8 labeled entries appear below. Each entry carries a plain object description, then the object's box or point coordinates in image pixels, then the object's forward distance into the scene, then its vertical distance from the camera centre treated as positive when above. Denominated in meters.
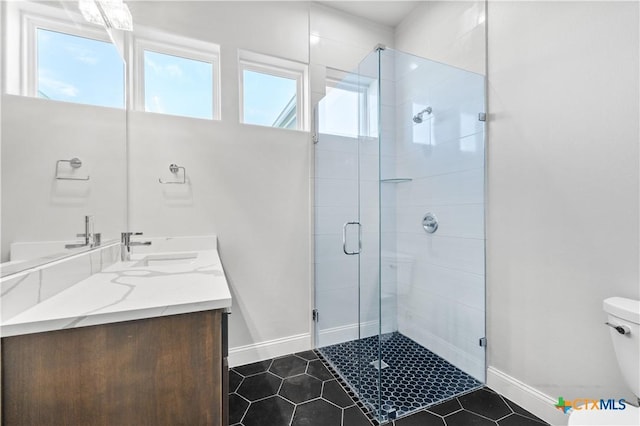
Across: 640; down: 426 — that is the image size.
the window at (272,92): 2.32 +1.04
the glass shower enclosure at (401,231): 1.87 -0.12
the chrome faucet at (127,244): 1.75 -0.19
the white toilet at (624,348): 0.99 -0.55
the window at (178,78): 2.04 +1.03
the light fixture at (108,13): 1.35 +1.14
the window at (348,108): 1.87 +0.76
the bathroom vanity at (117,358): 0.76 -0.42
